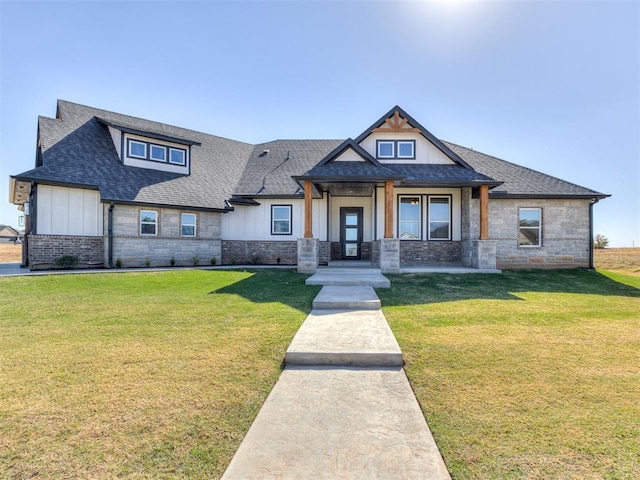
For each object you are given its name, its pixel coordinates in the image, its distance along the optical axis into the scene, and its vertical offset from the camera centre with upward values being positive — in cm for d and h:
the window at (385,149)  1390 +411
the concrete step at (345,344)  384 -142
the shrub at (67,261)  1278 -85
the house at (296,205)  1241 +162
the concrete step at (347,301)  658 -131
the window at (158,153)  1614 +461
